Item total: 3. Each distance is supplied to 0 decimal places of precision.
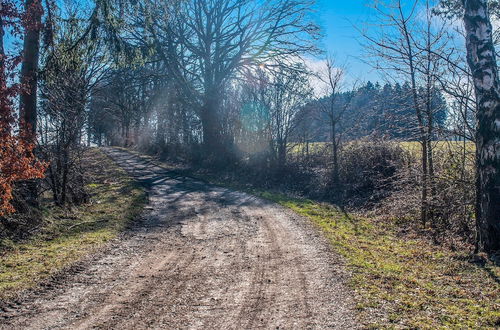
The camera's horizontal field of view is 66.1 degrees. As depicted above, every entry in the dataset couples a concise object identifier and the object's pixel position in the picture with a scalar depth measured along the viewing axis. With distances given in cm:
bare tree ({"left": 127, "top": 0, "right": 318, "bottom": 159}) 2466
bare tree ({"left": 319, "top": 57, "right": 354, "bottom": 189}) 1699
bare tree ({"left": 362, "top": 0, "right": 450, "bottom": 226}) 943
